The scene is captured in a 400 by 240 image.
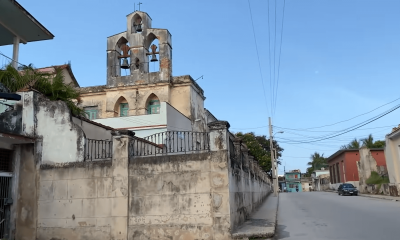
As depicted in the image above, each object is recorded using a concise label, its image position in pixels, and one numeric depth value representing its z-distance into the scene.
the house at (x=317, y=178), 73.44
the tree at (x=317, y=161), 84.62
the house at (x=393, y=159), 26.25
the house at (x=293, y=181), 88.79
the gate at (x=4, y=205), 10.53
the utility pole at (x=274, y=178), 38.62
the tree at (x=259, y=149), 53.00
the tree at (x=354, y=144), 52.00
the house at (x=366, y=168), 34.81
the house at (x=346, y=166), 45.19
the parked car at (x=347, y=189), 33.31
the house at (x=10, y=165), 10.53
